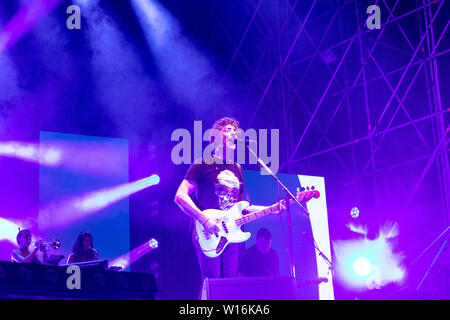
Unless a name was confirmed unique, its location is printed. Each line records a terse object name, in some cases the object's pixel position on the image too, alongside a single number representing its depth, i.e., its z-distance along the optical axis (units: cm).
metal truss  820
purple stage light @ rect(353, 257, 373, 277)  797
